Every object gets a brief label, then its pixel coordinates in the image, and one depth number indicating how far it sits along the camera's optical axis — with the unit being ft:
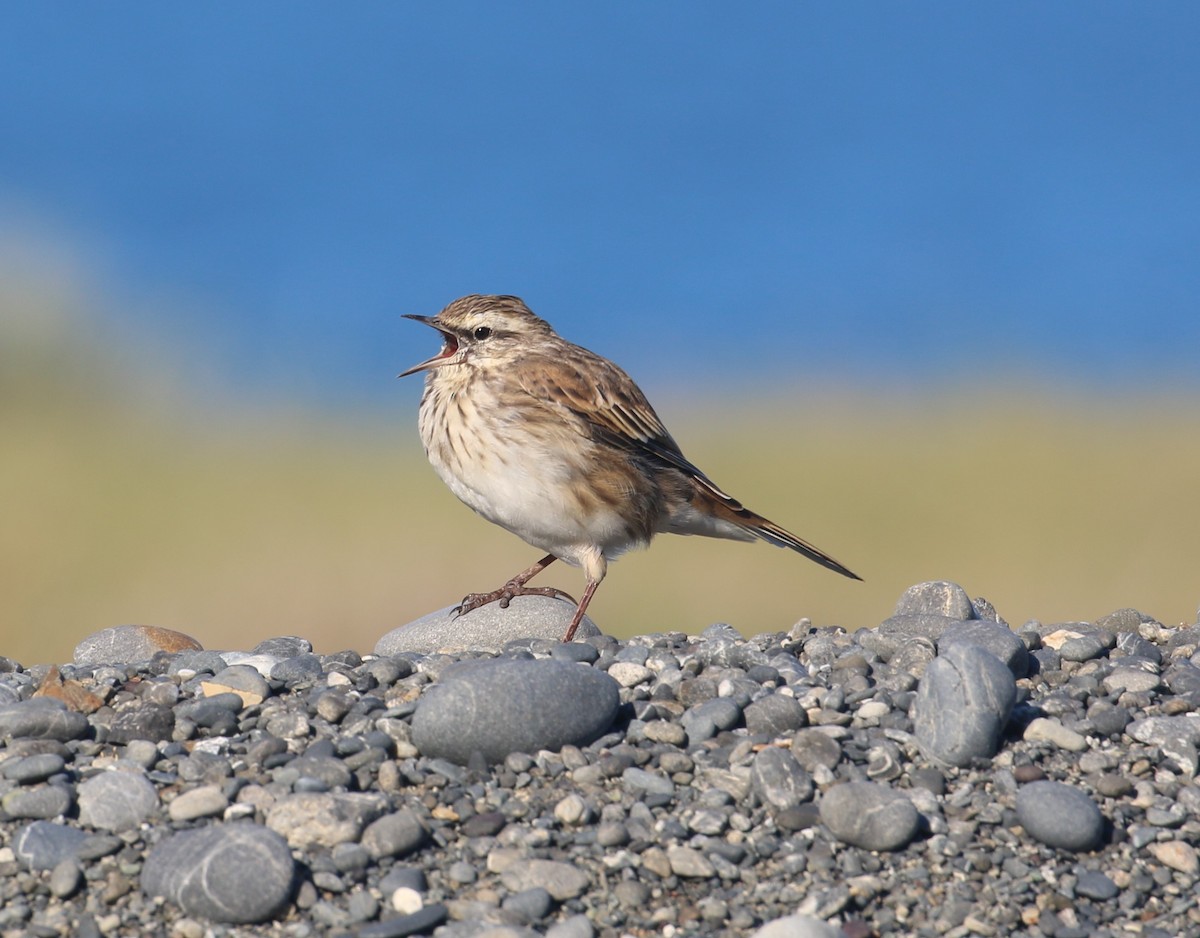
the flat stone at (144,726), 41.42
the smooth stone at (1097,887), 34.78
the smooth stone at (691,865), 34.27
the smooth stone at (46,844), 35.09
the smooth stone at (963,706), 39.40
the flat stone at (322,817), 34.91
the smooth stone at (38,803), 36.96
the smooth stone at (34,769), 38.22
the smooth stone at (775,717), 41.27
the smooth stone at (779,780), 37.11
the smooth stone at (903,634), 48.63
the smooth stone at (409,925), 31.63
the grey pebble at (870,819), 35.53
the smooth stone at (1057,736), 41.13
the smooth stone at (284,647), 52.80
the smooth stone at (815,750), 38.70
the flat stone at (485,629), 55.42
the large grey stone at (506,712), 38.58
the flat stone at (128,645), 55.16
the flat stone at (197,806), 36.19
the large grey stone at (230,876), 32.19
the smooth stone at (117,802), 36.29
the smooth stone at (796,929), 30.94
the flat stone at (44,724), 41.42
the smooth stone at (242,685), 44.19
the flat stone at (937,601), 54.44
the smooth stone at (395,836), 34.45
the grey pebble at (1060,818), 36.09
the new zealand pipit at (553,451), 55.11
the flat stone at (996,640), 45.03
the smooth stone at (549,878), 33.47
